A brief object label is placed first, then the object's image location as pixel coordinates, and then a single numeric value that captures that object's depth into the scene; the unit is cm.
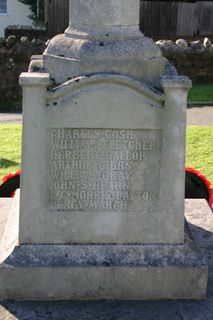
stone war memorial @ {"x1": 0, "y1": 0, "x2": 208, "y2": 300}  436
